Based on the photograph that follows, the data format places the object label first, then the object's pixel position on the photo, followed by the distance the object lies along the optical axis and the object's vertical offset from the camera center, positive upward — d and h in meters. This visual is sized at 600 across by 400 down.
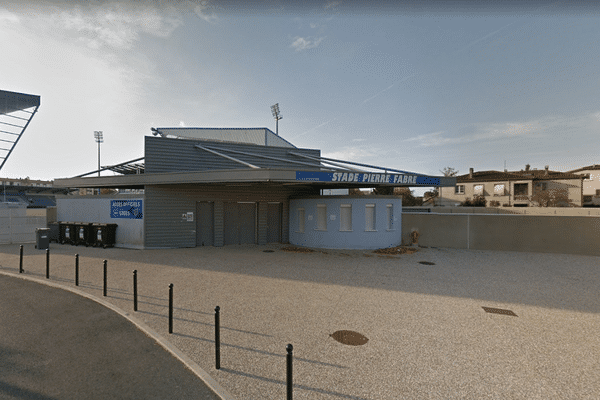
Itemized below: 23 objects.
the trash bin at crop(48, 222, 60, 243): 16.72 -1.90
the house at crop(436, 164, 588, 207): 44.15 +2.07
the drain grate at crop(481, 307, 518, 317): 6.60 -2.74
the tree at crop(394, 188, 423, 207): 45.62 +0.31
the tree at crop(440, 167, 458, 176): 55.67 +6.16
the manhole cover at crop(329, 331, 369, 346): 5.12 -2.67
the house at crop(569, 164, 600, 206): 58.99 +4.14
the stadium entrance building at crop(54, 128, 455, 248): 14.81 -0.34
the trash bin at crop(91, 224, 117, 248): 15.09 -1.89
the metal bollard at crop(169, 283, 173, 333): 5.36 -2.20
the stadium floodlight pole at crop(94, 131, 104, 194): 58.53 +14.12
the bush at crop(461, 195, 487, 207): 45.41 -0.22
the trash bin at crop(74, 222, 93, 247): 15.52 -1.85
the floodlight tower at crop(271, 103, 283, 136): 34.06 +11.15
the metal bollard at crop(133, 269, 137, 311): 6.41 -2.33
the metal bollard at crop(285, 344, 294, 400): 3.28 -2.13
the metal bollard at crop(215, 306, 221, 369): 4.27 -2.37
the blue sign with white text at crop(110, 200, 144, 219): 14.98 -0.44
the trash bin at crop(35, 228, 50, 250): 14.07 -1.87
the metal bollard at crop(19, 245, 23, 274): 9.63 -2.32
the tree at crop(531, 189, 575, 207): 40.97 +0.40
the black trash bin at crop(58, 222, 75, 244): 16.03 -1.88
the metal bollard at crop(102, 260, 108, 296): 7.45 -2.12
